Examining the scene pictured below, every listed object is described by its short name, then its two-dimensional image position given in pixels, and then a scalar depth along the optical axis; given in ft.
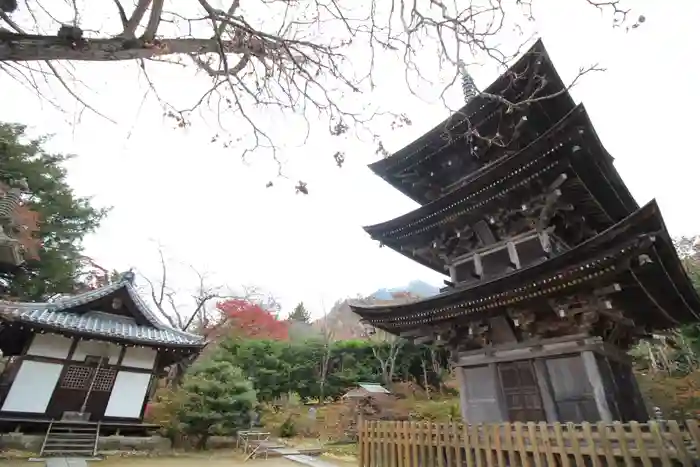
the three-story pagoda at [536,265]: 19.80
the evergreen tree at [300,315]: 142.61
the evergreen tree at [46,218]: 63.16
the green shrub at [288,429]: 61.36
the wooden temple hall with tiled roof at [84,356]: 39.22
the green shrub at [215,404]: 44.01
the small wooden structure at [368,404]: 62.69
